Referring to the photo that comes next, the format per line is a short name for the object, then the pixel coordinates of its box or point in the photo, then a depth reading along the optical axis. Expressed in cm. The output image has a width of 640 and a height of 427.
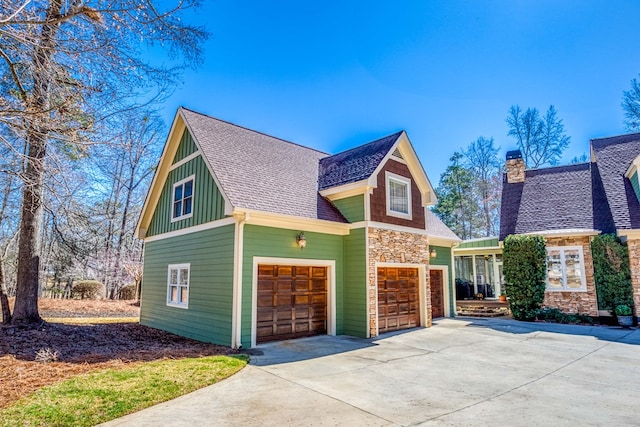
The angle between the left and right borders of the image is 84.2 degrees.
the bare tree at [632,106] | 2173
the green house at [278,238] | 895
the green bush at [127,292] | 2221
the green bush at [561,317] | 1323
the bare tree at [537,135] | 2680
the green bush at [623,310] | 1206
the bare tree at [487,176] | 3044
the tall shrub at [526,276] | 1383
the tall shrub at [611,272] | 1268
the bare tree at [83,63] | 491
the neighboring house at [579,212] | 1344
